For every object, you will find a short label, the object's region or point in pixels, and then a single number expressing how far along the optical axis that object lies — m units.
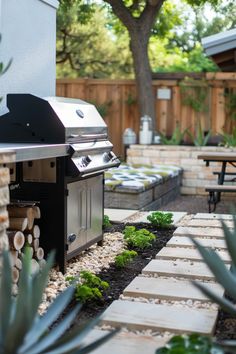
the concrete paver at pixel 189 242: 5.04
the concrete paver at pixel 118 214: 6.62
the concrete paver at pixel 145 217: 6.43
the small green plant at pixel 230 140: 10.57
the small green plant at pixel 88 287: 3.59
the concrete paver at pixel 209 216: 6.50
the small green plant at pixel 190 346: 2.49
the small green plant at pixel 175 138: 11.24
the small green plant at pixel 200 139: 10.85
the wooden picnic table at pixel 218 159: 7.95
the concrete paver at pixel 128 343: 2.79
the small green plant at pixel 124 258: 4.47
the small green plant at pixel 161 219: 5.99
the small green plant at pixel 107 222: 6.01
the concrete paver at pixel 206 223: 5.98
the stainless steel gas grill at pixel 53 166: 4.21
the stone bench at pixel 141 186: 7.78
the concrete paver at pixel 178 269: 4.12
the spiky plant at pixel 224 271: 2.52
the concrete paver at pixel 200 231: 5.48
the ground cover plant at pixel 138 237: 5.17
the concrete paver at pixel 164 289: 3.62
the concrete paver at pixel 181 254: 4.62
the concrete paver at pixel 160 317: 3.09
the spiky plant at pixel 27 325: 2.24
